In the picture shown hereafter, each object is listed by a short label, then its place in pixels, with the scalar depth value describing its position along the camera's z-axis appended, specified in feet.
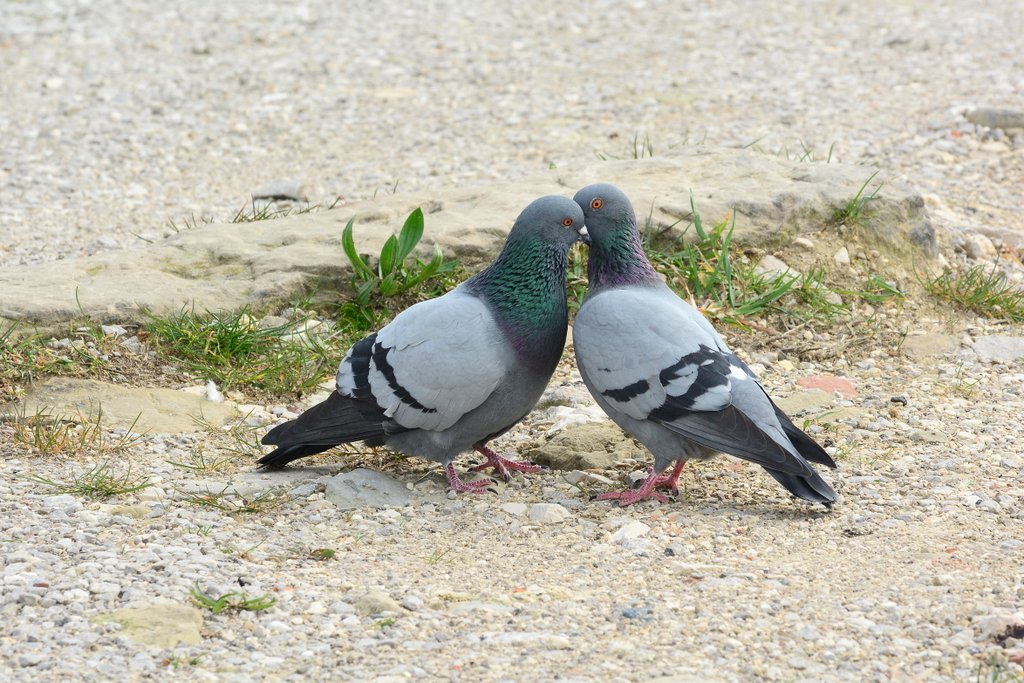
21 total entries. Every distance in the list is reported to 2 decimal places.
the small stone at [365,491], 25.54
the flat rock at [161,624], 19.12
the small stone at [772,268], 36.14
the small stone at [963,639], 18.83
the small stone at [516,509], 25.21
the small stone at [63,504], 23.76
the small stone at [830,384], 31.83
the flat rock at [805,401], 30.63
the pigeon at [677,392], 24.22
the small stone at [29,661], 18.29
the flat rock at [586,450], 28.12
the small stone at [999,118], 49.75
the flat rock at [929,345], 34.17
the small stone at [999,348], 33.78
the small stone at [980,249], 39.22
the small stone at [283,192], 46.75
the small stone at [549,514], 24.90
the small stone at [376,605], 20.49
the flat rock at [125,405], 29.04
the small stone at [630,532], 23.71
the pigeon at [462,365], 25.62
